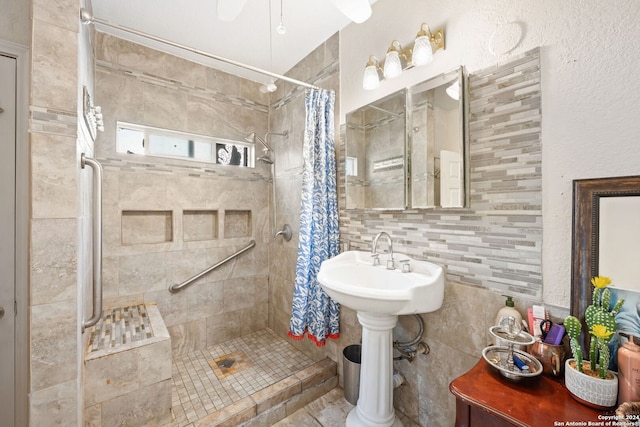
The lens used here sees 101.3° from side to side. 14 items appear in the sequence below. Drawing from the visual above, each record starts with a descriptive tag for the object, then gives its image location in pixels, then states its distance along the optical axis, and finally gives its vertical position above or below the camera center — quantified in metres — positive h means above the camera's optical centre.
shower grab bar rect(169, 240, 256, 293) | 2.23 -0.53
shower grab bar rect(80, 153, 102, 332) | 1.23 -0.16
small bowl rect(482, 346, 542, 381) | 0.87 -0.52
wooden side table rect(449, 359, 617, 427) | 0.73 -0.57
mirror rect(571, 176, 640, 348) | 0.83 -0.06
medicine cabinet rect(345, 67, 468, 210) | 1.27 +0.38
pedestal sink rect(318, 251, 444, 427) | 1.11 -0.40
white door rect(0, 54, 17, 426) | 0.98 -0.09
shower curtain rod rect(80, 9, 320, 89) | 1.14 +0.91
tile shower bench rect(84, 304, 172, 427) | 1.36 -0.90
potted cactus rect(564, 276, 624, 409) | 0.75 -0.44
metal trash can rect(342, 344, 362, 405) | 1.69 -1.07
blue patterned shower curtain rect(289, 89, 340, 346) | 1.90 -0.06
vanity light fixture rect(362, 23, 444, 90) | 1.33 +0.87
